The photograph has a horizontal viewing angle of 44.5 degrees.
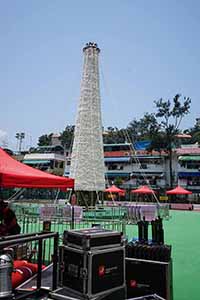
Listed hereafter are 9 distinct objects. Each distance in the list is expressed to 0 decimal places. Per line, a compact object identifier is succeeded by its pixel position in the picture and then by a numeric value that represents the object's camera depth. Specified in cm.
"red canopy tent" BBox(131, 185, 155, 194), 2036
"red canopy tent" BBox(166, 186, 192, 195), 2103
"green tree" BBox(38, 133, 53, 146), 5568
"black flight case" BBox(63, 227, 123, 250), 203
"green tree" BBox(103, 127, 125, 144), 4596
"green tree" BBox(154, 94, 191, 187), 3177
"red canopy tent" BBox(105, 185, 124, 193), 2097
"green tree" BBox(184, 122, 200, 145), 4192
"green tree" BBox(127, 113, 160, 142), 4637
